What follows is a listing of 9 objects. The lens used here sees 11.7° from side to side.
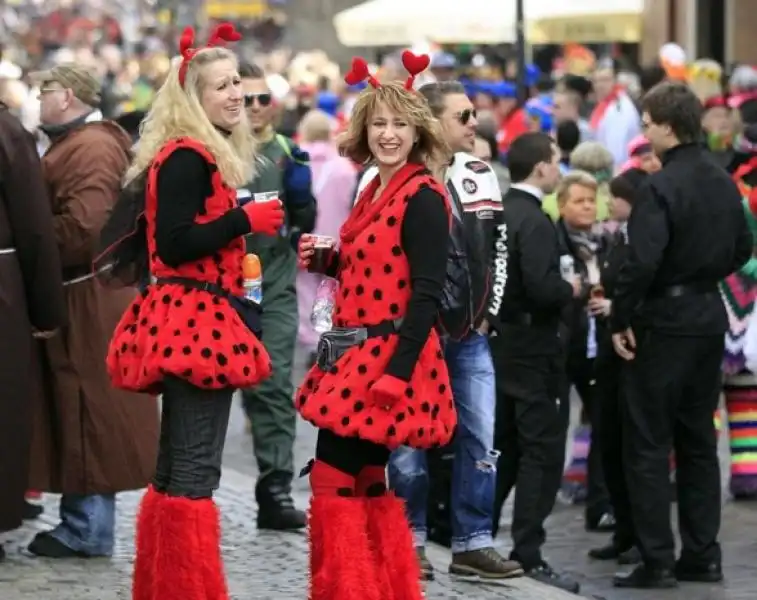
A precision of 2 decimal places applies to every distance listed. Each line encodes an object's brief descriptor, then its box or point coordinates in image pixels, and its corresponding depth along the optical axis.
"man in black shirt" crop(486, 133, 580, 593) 15.15
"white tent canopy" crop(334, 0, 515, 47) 39.80
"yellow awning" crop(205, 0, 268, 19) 92.46
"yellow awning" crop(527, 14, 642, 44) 39.80
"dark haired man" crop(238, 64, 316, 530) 16.46
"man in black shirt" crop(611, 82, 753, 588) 14.94
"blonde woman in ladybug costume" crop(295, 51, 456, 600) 11.78
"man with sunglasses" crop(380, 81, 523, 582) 14.34
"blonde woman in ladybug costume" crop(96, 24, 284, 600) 12.23
